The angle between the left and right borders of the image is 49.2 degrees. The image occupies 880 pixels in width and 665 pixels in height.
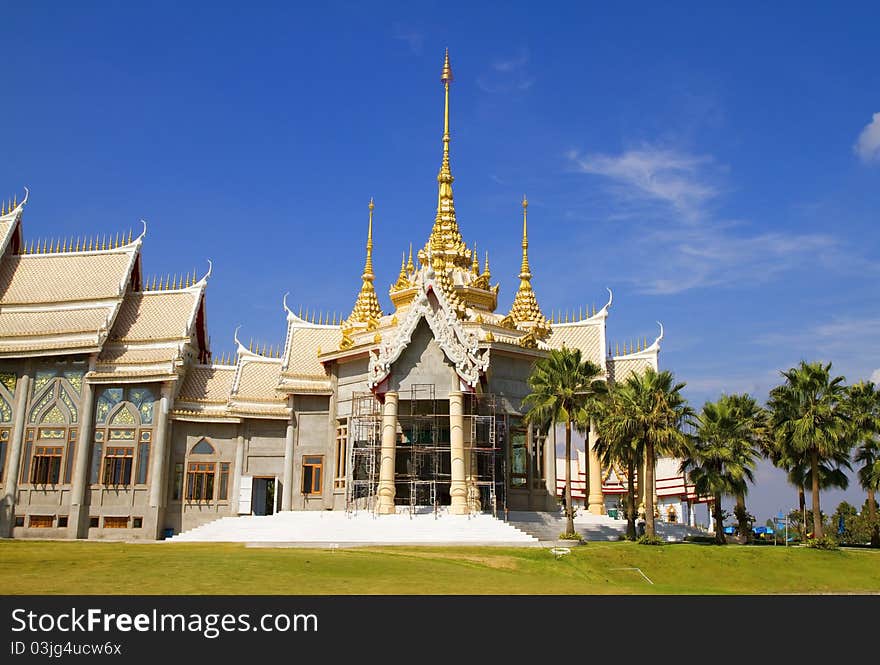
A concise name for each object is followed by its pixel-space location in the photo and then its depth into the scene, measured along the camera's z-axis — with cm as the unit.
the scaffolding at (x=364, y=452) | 4091
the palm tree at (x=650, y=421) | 3719
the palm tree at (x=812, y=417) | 3950
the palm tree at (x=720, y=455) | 4000
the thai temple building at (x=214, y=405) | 4359
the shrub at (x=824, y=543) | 3806
